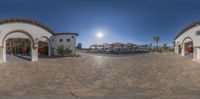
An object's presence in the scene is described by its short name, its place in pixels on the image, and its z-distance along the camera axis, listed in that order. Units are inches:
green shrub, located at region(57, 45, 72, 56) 486.6
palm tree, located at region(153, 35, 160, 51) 1035.2
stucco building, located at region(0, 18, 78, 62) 335.8
